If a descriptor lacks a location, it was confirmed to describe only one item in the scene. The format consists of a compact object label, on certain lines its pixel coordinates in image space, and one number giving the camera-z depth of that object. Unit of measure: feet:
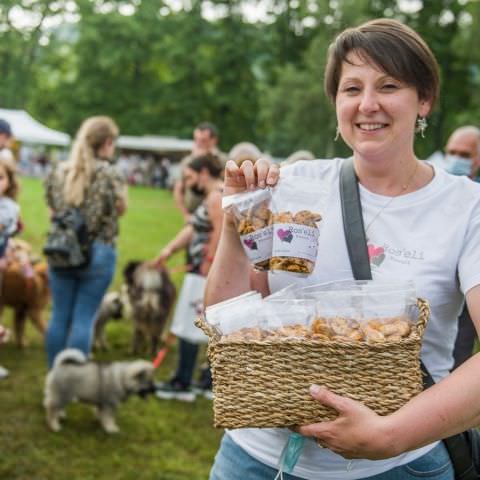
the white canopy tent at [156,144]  141.08
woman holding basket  5.23
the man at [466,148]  19.67
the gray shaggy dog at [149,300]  23.40
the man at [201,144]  24.43
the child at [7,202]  17.15
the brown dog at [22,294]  22.93
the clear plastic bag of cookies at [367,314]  4.65
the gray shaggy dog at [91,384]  16.96
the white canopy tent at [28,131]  83.76
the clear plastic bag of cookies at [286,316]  4.75
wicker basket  4.57
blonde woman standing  17.30
